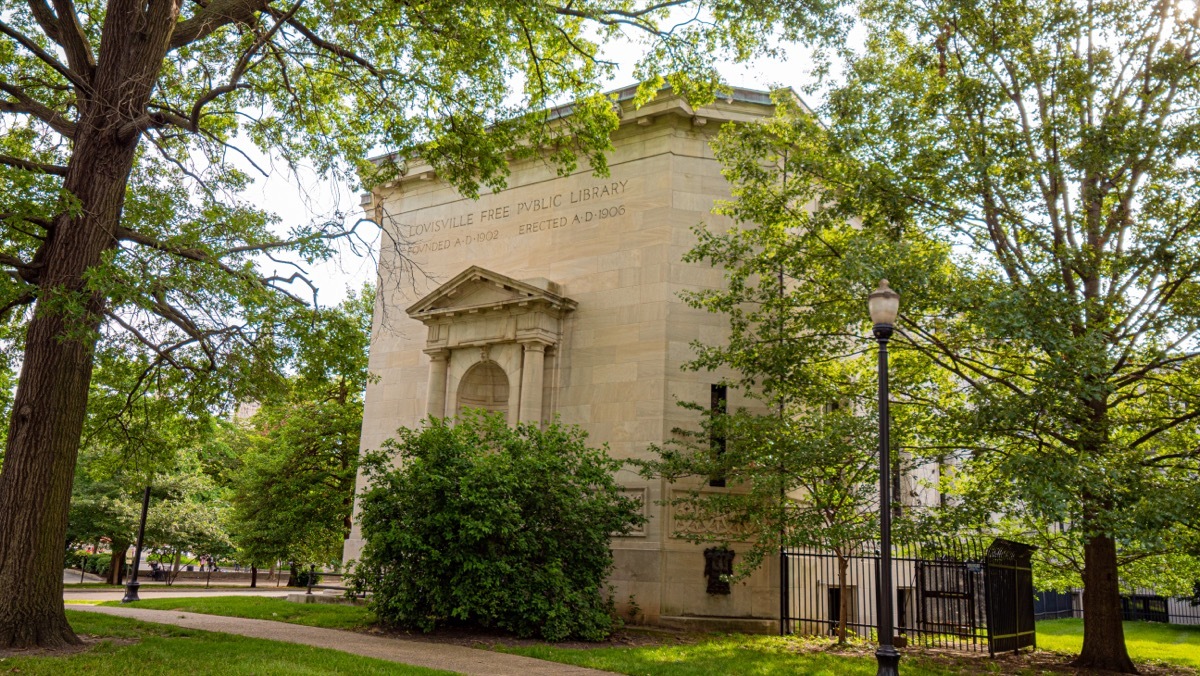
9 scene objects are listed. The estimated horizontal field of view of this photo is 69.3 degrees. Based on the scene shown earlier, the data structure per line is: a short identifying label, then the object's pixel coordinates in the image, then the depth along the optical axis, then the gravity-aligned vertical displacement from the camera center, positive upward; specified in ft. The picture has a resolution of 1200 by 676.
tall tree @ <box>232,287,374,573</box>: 99.66 +3.90
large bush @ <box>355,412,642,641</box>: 49.39 -0.40
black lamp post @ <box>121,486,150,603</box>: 69.05 -6.09
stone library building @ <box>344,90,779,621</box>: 61.67 +16.69
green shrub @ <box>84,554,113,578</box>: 138.10 -8.37
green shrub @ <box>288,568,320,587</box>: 105.09 -7.53
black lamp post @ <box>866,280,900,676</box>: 30.89 +2.20
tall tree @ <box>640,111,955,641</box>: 51.65 +10.33
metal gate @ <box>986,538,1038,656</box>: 52.99 -3.04
